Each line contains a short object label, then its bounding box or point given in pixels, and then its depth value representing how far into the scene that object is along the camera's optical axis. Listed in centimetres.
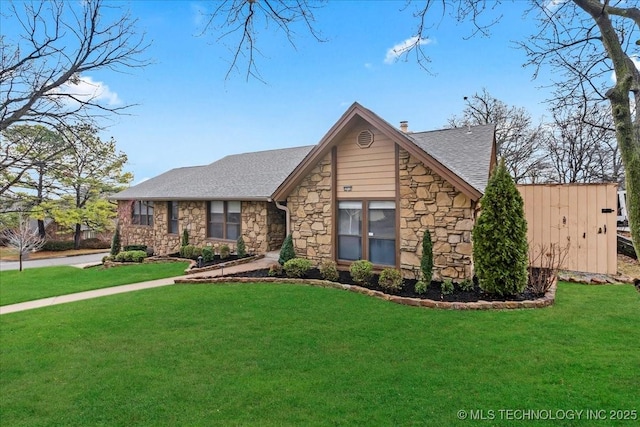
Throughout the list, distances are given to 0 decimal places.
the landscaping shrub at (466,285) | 779
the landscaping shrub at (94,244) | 2856
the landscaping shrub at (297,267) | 973
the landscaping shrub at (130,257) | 1509
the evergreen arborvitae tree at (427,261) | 827
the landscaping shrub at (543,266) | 757
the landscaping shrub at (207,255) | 1385
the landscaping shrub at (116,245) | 1612
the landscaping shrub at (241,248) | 1363
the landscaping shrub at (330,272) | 927
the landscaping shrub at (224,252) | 1403
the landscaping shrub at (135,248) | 1834
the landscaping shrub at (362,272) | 884
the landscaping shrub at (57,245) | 2659
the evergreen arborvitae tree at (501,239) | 710
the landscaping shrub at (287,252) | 1071
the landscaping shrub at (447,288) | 768
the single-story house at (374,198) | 845
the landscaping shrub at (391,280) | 809
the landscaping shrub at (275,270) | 1008
